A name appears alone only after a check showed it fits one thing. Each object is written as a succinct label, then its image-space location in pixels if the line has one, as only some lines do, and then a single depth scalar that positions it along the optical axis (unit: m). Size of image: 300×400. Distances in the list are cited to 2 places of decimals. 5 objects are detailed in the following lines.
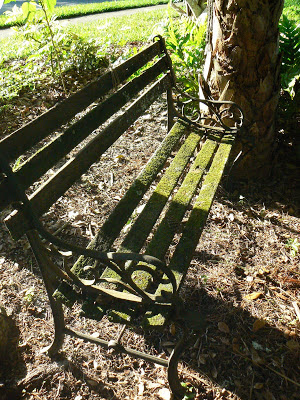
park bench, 1.63
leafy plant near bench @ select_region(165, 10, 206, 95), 4.02
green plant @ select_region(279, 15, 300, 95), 3.27
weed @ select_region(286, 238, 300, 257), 2.76
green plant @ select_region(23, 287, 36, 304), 2.53
